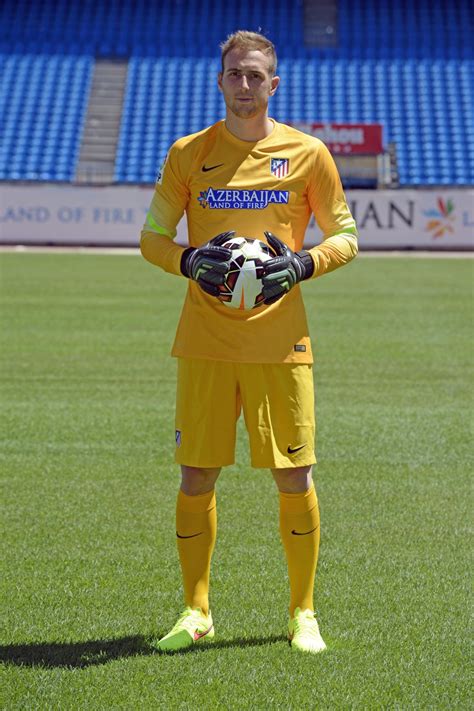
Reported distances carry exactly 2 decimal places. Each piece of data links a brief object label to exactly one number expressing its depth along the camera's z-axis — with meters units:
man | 7.62
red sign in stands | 54.62
